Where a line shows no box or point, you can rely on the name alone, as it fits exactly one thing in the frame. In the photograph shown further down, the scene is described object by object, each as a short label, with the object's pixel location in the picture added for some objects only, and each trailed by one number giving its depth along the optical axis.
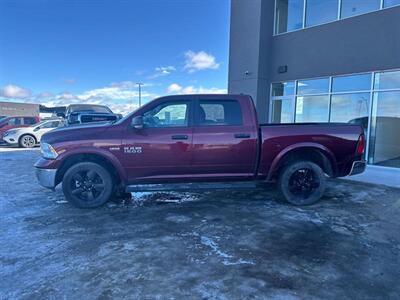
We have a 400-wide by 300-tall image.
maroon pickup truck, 5.12
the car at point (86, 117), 9.02
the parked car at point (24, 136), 16.05
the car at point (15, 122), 17.27
